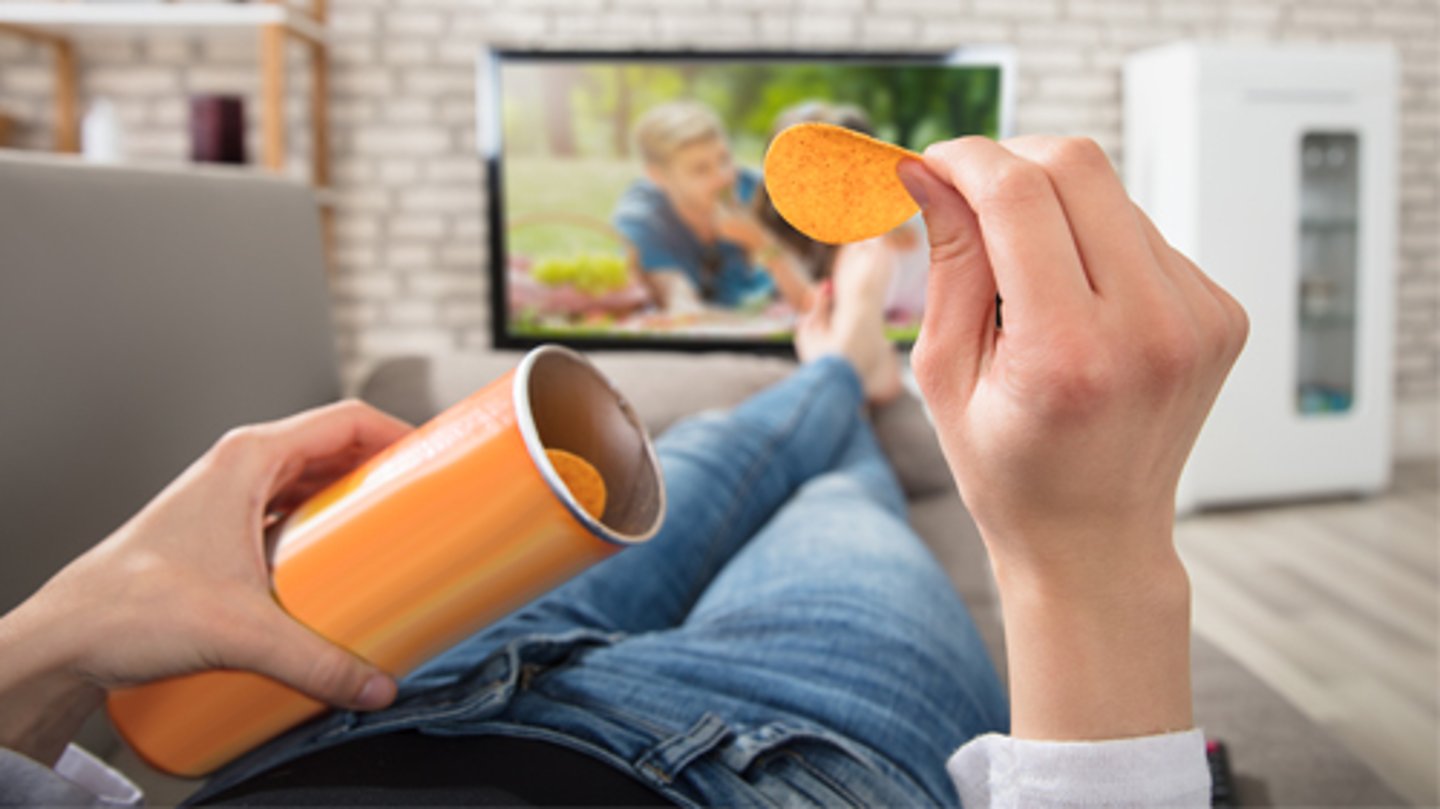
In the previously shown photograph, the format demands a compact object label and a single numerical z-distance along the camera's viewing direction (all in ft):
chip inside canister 1.86
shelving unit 7.74
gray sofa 2.06
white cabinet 9.02
